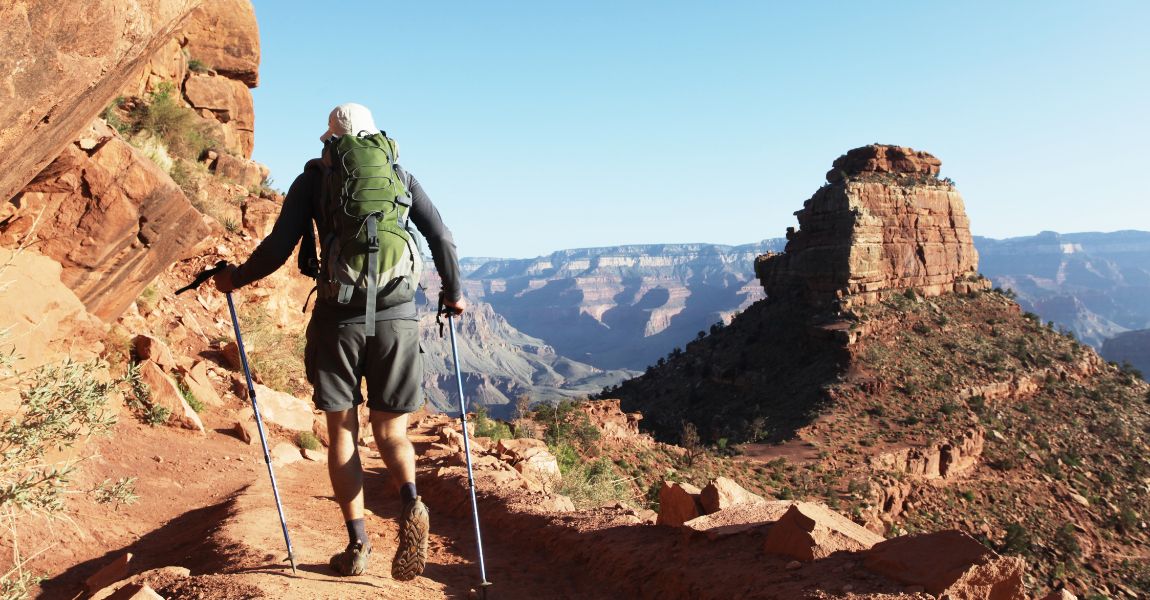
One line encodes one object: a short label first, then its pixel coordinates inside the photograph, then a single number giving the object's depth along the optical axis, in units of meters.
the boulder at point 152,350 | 7.85
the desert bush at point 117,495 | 3.96
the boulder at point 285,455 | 7.51
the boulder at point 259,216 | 13.72
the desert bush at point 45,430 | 3.29
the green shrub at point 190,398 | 8.20
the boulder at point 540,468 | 8.41
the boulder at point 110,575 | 3.69
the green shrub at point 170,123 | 14.59
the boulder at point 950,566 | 3.09
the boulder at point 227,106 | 18.05
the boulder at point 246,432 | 7.98
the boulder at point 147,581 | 3.14
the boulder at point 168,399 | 7.50
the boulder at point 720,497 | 5.15
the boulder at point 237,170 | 15.84
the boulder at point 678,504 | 5.19
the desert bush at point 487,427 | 12.53
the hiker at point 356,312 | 3.46
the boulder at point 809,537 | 3.79
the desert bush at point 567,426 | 17.42
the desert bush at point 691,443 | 21.30
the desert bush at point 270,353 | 10.47
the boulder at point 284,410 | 8.73
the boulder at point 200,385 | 8.40
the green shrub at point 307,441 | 8.53
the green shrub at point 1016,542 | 20.65
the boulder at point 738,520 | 4.40
